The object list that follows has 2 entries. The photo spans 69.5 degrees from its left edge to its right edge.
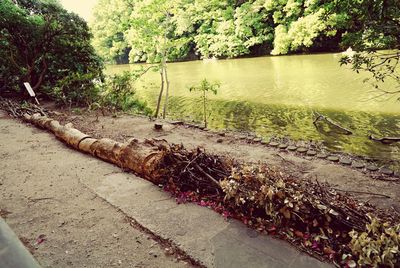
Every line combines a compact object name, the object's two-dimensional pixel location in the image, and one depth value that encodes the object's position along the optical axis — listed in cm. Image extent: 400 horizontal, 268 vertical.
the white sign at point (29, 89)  989
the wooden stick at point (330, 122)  809
